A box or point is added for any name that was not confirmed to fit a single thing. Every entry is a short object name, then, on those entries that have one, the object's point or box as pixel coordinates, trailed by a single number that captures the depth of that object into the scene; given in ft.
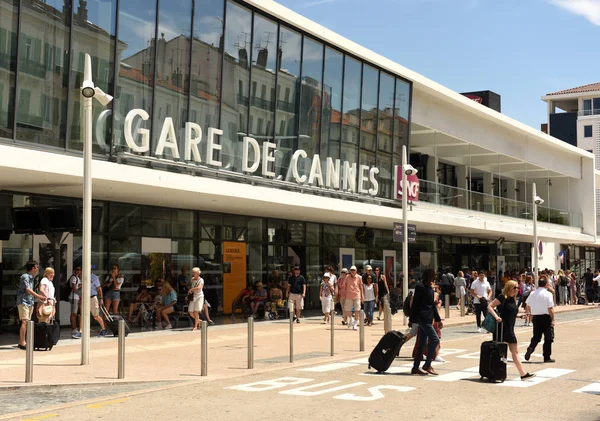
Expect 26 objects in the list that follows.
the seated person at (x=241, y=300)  86.93
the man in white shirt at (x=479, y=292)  75.82
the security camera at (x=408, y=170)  79.10
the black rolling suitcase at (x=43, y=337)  53.21
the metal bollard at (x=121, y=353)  40.83
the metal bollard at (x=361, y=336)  55.48
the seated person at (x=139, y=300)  73.32
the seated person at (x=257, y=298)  85.61
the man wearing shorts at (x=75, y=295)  64.59
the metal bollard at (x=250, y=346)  45.76
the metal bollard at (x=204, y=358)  42.65
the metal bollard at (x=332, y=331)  52.84
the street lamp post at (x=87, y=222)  46.44
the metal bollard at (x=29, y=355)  38.88
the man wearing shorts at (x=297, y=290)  79.41
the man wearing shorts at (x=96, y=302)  61.05
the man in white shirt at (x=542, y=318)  48.88
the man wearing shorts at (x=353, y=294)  75.05
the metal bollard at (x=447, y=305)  89.71
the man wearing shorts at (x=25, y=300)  54.90
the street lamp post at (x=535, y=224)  113.19
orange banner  87.40
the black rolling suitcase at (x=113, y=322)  63.31
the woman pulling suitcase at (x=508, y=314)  42.24
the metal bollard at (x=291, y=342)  48.96
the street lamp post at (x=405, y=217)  75.97
